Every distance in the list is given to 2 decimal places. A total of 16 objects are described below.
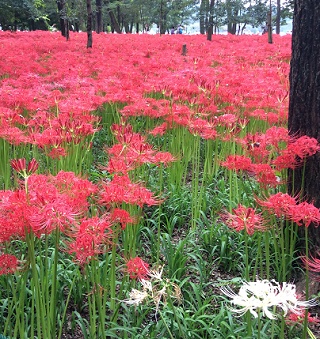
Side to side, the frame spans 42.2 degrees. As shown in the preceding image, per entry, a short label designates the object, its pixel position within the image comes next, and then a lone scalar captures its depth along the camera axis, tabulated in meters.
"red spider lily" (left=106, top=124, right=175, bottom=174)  2.67
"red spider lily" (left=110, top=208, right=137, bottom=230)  2.22
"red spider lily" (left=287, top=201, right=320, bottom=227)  2.08
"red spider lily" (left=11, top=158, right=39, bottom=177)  2.01
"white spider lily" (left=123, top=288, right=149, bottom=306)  1.68
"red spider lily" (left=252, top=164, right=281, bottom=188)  2.84
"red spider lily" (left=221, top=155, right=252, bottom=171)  2.87
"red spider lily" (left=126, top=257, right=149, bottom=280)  2.26
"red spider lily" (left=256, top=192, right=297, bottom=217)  2.19
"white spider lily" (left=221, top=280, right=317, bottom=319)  1.39
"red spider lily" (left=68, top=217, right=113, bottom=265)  1.91
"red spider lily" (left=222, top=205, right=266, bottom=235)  2.16
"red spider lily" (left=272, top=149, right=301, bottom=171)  2.88
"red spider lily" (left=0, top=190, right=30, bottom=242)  1.77
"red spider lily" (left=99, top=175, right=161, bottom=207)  2.21
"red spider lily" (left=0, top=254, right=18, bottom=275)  2.12
